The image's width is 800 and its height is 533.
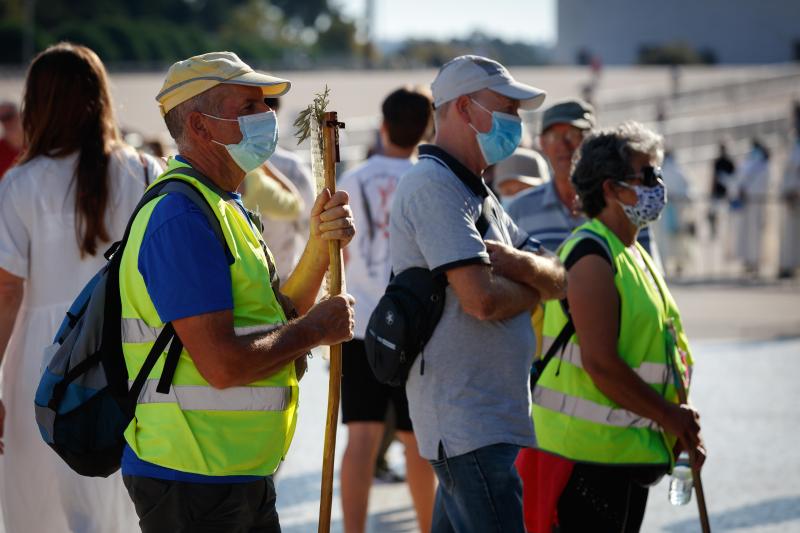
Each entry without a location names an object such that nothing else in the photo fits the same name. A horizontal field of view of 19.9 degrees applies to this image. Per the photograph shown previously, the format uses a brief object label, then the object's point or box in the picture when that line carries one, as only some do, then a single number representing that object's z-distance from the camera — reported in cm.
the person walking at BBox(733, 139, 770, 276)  3334
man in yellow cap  551
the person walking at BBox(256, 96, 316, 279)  1115
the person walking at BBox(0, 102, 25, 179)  1539
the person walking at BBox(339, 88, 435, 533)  1011
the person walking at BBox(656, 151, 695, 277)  3309
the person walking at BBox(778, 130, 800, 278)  3191
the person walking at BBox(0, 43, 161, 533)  774
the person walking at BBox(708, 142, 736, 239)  3992
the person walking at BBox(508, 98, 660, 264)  1007
